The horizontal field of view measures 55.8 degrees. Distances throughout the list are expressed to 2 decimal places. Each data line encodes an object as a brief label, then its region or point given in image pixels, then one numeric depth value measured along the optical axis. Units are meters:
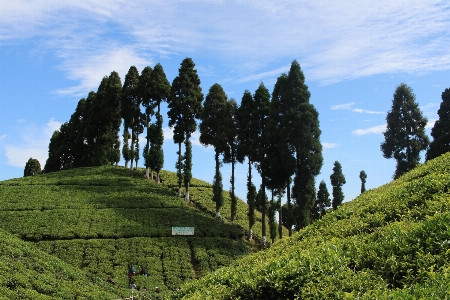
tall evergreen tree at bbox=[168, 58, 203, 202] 41.81
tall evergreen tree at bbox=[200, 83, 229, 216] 38.31
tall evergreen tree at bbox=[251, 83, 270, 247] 34.81
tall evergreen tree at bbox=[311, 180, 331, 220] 45.12
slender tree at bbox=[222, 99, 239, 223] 37.56
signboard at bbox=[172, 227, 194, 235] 32.56
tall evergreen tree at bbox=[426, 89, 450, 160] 35.59
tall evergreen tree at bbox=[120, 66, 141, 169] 49.08
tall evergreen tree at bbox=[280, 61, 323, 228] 31.72
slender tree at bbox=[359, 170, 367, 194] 45.41
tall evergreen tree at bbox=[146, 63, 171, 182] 43.47
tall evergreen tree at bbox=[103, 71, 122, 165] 54.12
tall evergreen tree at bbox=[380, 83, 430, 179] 35.84
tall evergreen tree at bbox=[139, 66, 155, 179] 45.22
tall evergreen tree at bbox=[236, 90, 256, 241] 36.38
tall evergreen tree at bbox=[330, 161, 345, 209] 42.84
